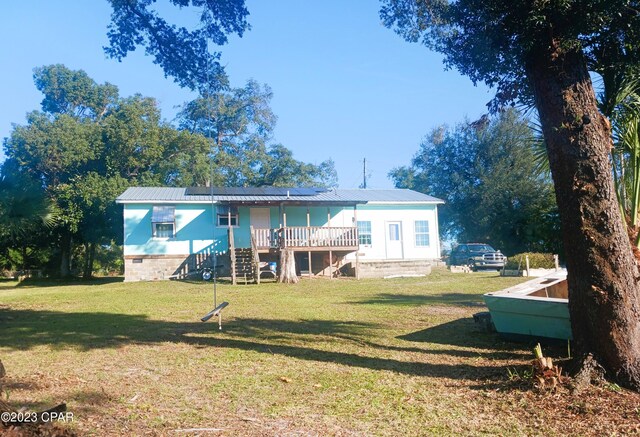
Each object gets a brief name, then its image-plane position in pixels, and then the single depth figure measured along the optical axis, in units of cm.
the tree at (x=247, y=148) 4000
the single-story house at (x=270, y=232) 2456
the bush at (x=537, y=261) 2203
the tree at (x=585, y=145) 489
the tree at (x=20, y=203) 1146
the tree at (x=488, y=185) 3769
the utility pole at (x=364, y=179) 5303
